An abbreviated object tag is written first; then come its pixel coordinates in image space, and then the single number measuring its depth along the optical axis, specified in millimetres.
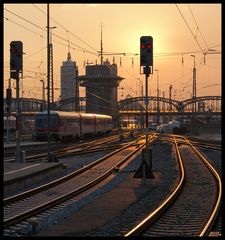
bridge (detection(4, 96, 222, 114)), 179125
